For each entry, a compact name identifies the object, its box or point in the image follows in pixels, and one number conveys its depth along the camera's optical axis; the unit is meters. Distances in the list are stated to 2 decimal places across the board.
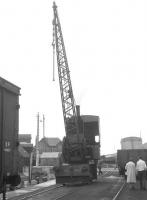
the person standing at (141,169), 19.24
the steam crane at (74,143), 25.92
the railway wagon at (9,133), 9.46
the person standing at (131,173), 19.17
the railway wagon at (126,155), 32.94
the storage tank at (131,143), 52.38
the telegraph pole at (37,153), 51.31
